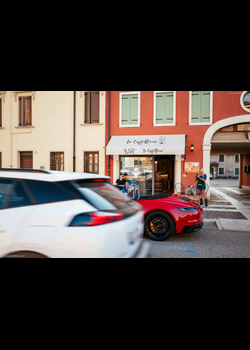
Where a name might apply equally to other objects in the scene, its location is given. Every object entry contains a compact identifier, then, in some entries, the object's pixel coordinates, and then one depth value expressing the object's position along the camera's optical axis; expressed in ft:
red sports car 16.16
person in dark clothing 33.98
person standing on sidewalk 32.52
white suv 7.44
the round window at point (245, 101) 36.94
